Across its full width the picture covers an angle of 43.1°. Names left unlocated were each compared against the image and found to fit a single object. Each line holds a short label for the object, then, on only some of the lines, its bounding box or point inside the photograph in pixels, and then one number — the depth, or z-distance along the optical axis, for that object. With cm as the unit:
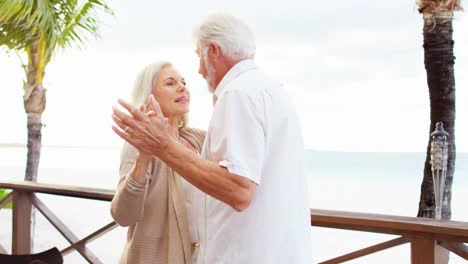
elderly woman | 163
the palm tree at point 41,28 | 797
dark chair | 246
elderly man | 124
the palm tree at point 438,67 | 665
